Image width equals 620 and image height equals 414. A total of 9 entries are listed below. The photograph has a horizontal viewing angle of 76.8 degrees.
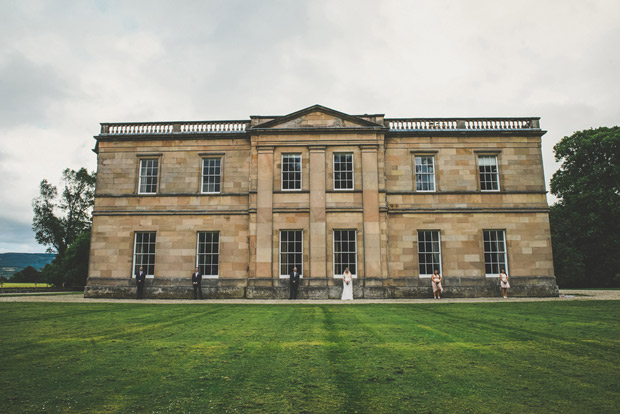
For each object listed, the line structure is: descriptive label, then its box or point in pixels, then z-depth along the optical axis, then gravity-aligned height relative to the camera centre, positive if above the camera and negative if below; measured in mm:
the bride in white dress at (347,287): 19844 -1038
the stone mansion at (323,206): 21000 +3305
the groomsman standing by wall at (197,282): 20531 -762
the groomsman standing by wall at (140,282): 20750 -781
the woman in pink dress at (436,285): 19906 -971
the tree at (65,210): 42844 +6258
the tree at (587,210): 31234 +4473
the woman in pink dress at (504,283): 20234 -905
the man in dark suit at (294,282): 19969 -773
